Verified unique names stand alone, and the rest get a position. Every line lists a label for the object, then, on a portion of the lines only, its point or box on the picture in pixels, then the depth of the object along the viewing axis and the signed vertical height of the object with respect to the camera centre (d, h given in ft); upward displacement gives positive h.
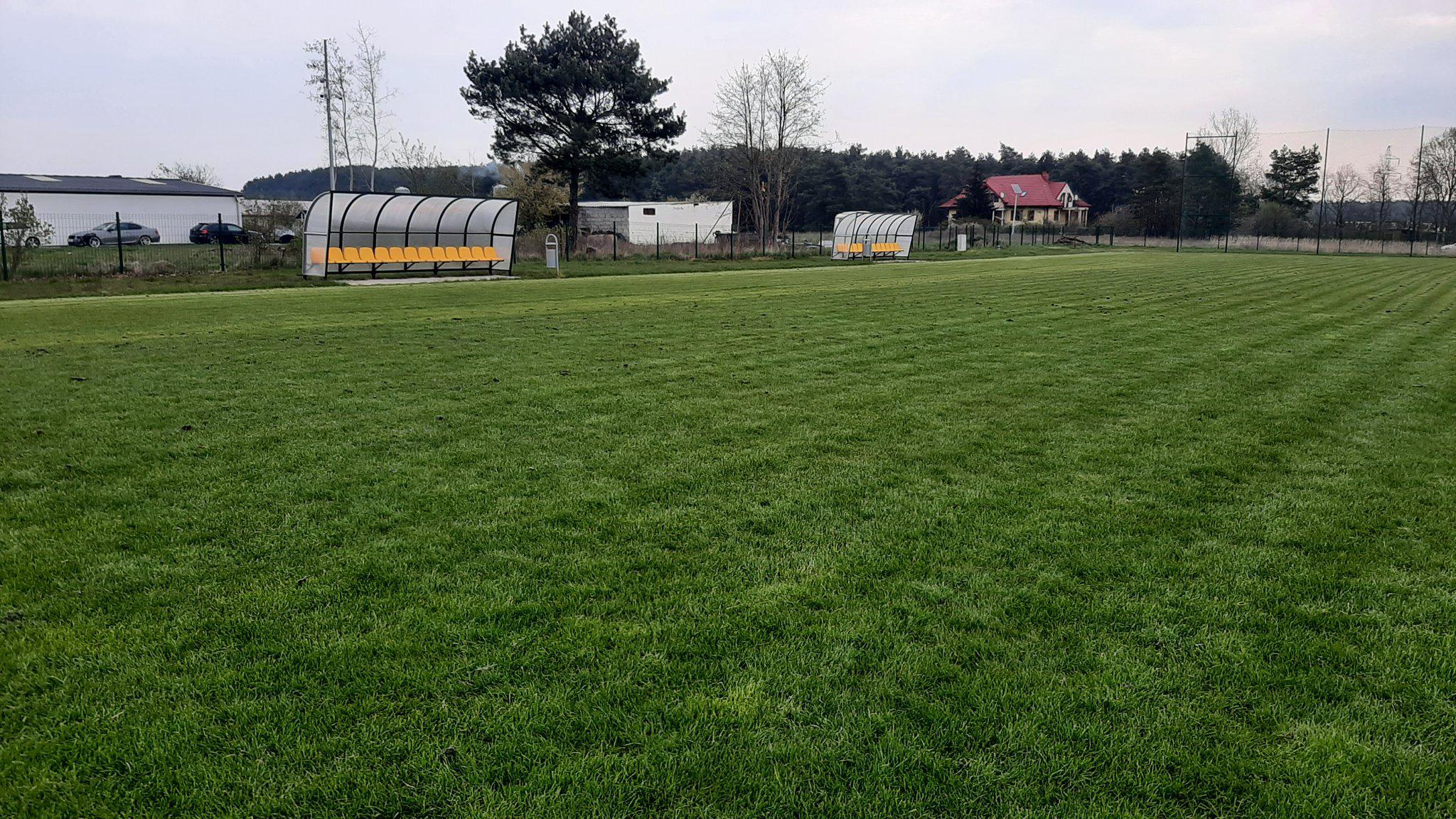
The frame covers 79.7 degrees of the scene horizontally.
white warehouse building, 140.26 +15.09
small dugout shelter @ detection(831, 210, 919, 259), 122.11 +8.57
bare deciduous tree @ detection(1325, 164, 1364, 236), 148.15 +18.07
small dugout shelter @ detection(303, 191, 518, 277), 69.41 +4.94
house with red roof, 260.62 +28.02
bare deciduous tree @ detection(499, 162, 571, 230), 126.62 +13.64
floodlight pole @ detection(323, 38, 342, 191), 118.93 +25.03
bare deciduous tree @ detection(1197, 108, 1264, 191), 165.27 +26.96
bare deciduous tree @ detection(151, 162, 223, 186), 200.64 +27.17
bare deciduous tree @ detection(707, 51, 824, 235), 147.23 +28.68
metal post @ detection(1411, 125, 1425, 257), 141.90 +15.37
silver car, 114.21 +7.82
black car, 127.34 +8.50
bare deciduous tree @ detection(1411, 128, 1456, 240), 140.67 +18.92
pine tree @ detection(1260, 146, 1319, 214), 159.43 +21.72
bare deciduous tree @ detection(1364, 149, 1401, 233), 145.69 +18.87
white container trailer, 167.94 +14.30
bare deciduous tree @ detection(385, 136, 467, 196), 146.51 +20.13
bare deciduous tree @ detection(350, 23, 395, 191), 121.29 +29.90
